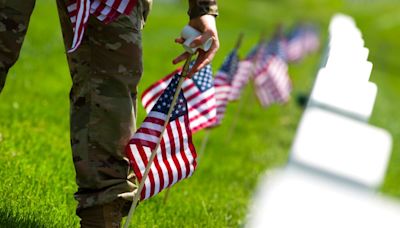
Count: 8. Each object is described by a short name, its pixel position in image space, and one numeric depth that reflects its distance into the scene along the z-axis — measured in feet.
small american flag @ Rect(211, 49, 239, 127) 50.91
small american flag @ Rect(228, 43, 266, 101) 61.80
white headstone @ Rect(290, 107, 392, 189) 12.86
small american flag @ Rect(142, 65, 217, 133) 39.13
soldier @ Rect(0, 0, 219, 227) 25.30
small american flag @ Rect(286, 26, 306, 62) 126.06
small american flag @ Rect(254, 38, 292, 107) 74.65
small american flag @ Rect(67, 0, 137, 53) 24.74
